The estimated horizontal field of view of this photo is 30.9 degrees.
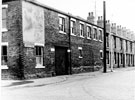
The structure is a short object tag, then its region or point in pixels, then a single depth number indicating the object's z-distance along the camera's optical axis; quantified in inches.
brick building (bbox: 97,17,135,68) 1564.5
